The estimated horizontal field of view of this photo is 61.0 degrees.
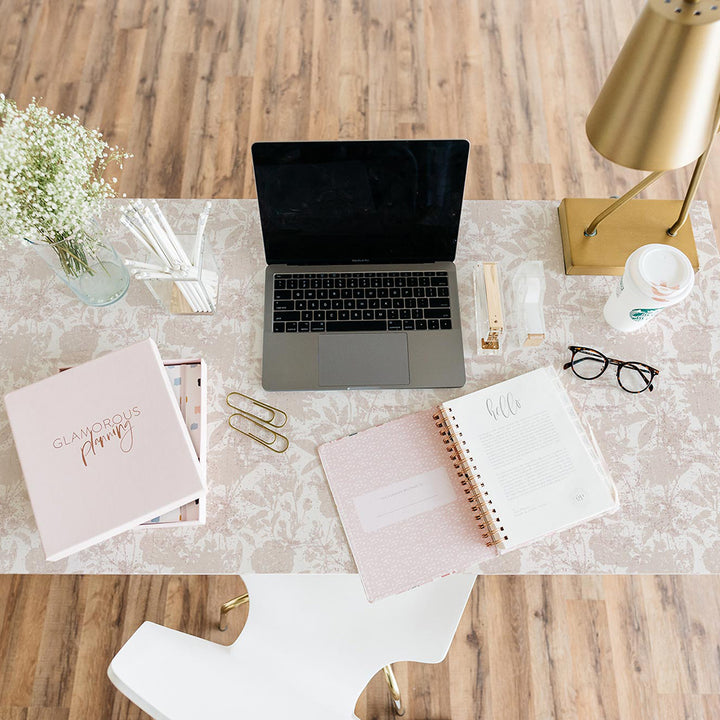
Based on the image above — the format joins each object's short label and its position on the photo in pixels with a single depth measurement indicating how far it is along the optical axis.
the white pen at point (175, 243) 0.94
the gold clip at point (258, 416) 1.04
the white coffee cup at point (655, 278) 0.96
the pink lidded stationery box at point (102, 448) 0.90
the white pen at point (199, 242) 0.97
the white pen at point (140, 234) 0.90
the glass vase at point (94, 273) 1.03
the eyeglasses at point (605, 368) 1.06
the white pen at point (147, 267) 0.96
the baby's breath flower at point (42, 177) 0.85
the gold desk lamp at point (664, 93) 0.70
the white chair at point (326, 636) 1.05
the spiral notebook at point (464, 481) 0.96
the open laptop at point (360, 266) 0.97
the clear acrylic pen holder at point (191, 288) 1.04
